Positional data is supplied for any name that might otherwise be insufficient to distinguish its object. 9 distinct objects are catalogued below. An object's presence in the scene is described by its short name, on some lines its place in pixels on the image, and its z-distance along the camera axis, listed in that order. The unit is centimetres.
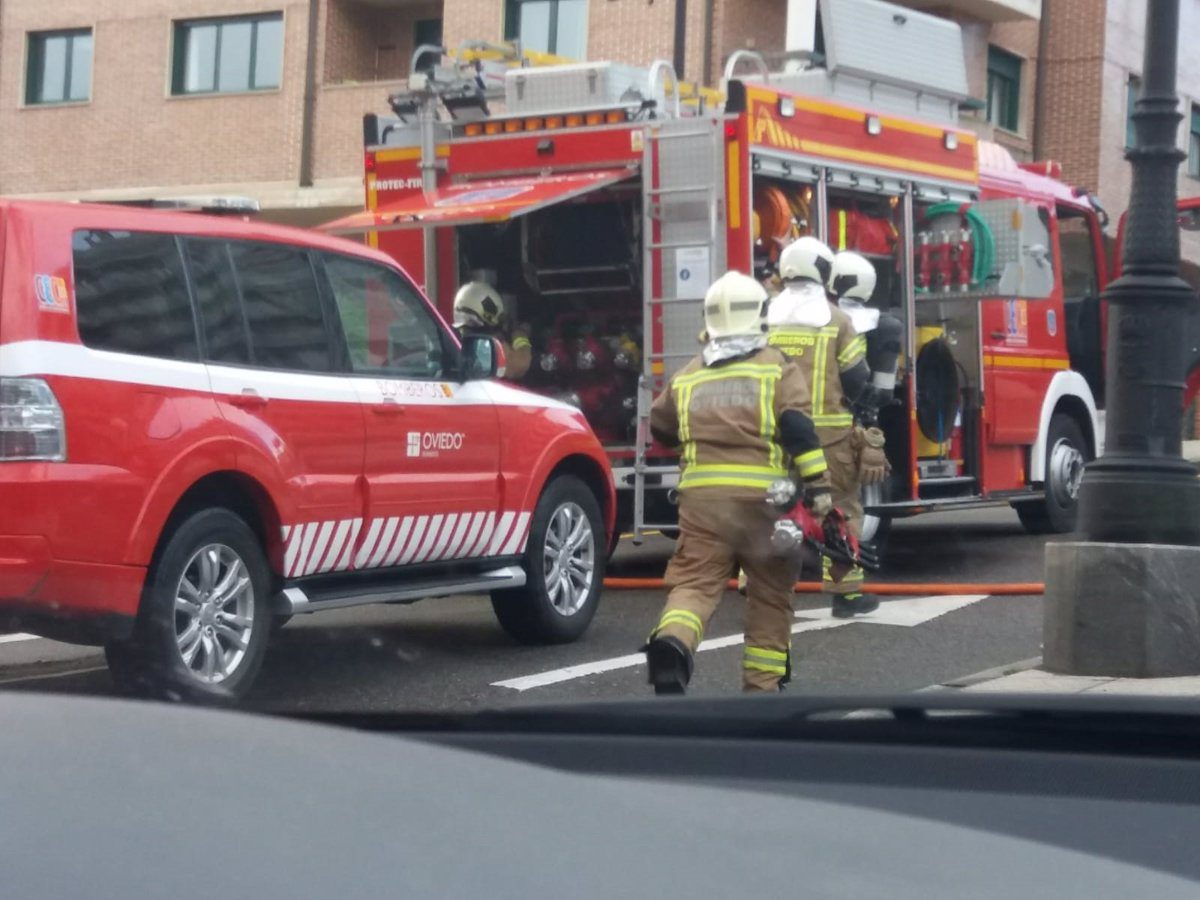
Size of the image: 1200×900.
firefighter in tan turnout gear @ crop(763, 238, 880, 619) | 919
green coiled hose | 1194
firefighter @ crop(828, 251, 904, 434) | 995
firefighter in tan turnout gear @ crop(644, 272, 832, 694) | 648
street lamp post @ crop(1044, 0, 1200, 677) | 747
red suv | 610
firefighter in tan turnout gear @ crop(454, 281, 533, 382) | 1116
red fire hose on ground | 1035
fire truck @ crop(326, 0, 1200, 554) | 1034
